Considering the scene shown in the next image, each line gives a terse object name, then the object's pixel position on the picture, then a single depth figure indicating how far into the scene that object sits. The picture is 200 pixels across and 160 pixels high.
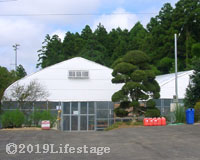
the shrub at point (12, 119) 23.25
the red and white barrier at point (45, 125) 22.31
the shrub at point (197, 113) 24.61
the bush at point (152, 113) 25.47
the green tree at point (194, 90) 27.29
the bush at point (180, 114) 24.56
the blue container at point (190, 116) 23.23
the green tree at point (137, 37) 59.74
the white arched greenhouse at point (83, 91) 32.03
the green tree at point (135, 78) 25.61
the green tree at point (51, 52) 61.11
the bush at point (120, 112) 26.11
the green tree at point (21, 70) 70.36
